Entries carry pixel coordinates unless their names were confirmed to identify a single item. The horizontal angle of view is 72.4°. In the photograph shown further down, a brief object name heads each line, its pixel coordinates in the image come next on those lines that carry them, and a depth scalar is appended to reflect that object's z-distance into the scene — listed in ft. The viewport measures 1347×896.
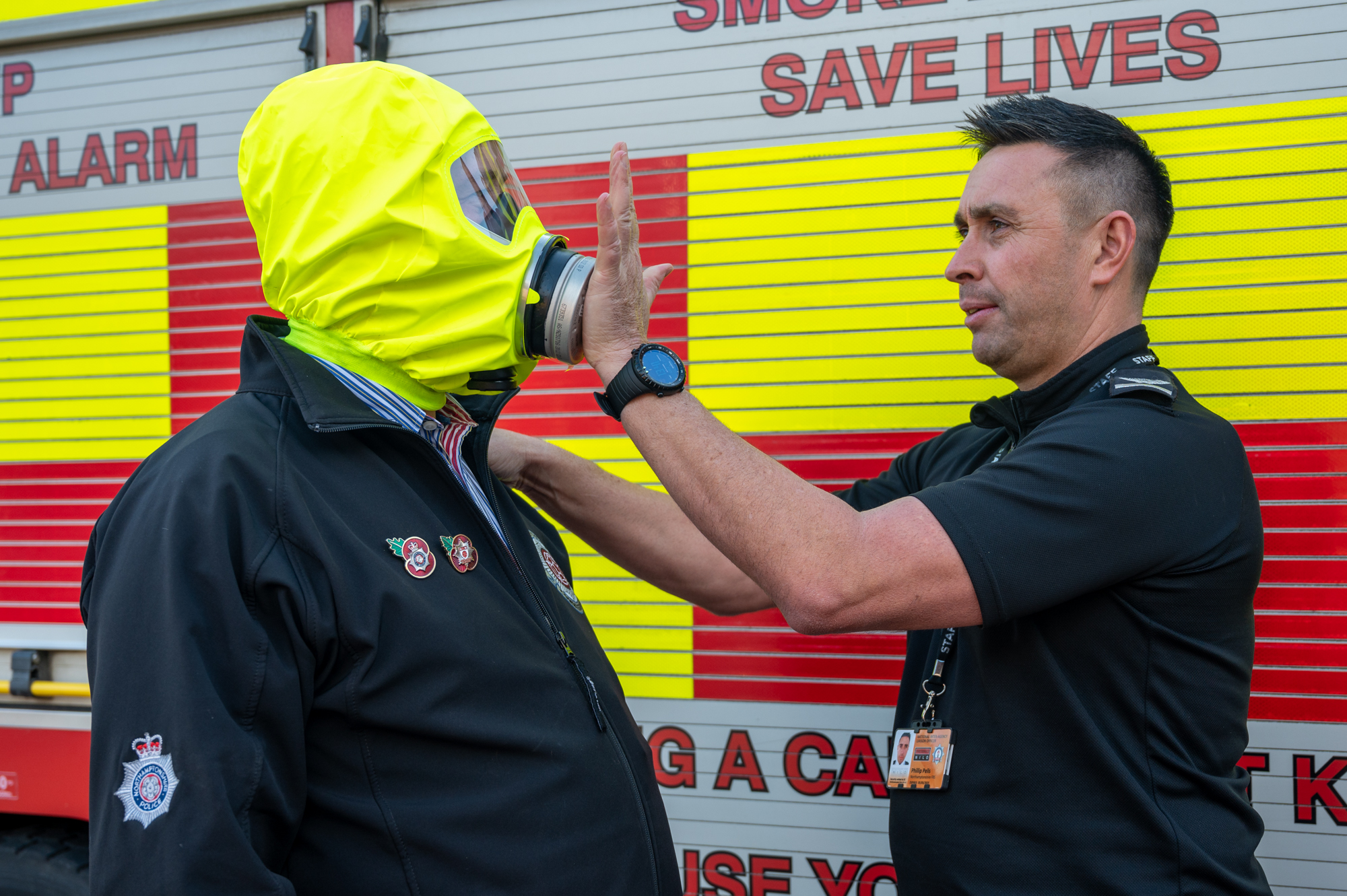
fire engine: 7.28
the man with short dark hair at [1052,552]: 5.16
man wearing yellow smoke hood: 3.76
